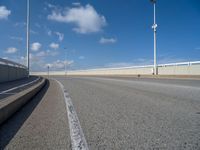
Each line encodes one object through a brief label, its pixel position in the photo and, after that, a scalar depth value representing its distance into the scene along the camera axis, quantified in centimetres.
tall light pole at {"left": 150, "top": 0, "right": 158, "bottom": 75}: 2825
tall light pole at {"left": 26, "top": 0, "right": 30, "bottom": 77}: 2369
